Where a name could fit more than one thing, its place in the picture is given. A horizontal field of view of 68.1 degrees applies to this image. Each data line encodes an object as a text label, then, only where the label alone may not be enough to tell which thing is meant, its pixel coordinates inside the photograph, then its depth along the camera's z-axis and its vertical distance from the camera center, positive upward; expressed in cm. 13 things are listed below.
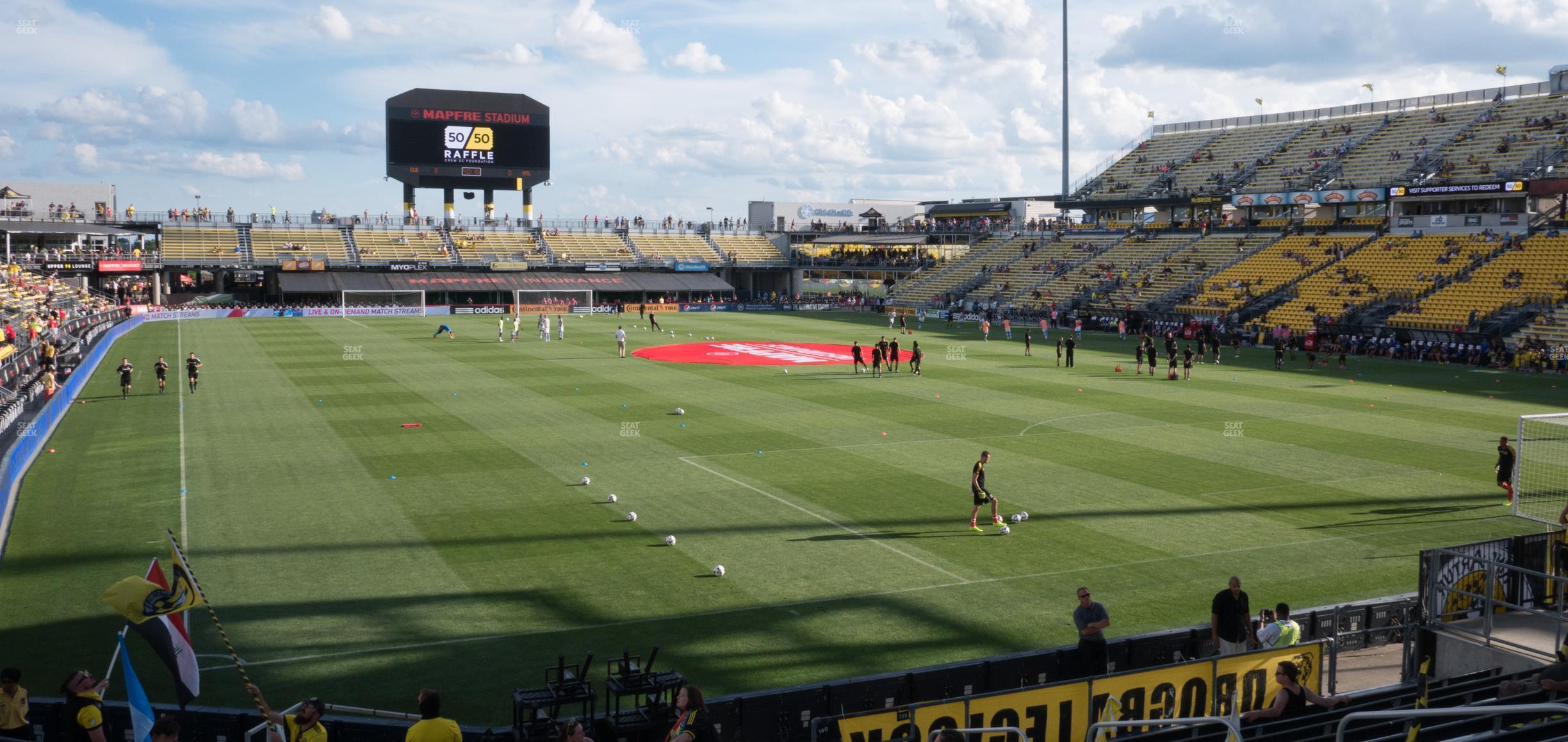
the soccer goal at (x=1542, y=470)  2052 -327
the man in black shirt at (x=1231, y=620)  1273 -342
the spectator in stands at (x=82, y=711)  970 -340
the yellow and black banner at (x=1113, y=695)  1022 -362
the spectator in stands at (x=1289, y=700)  1014 -342
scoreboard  8444 +1226
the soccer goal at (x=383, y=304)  8481 +9
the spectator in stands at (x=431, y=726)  889 -324
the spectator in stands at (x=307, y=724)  906 -332
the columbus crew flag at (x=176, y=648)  1031 -311
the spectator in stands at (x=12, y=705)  1006 -350
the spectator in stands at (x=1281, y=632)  1262 -351
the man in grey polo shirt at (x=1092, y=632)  1220 -342
